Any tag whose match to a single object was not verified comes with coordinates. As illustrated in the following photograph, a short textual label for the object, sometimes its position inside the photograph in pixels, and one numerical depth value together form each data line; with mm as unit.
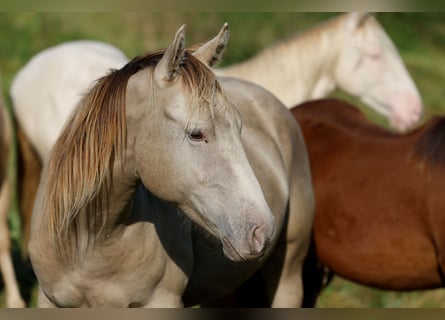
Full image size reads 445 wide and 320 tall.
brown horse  7547
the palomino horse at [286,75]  10523
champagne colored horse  4383
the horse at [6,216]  9492
